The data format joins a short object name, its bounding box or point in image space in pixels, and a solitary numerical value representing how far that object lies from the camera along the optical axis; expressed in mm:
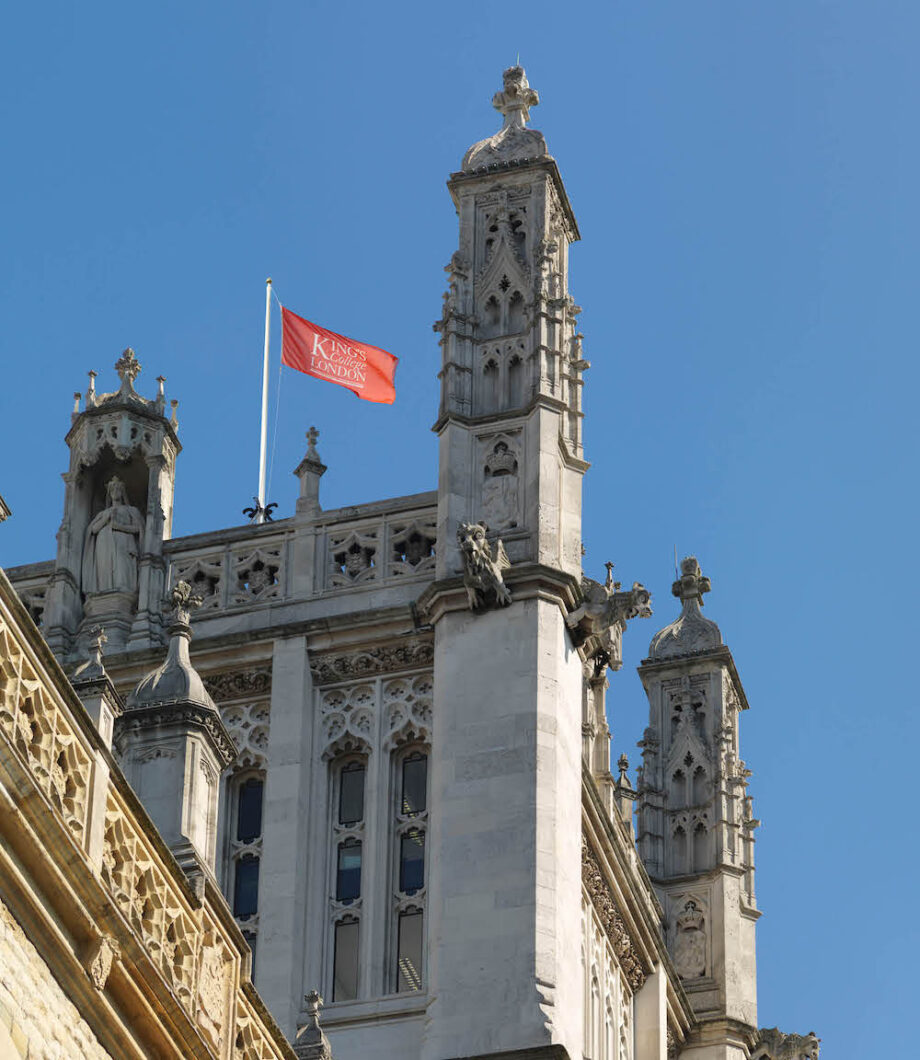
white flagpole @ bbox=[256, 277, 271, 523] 37281
